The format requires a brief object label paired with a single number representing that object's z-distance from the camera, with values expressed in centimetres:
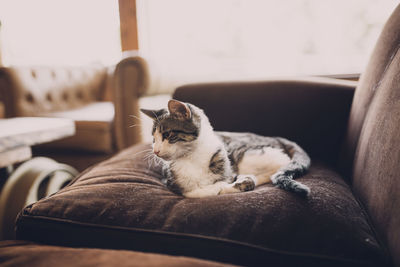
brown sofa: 56
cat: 87
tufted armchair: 149
